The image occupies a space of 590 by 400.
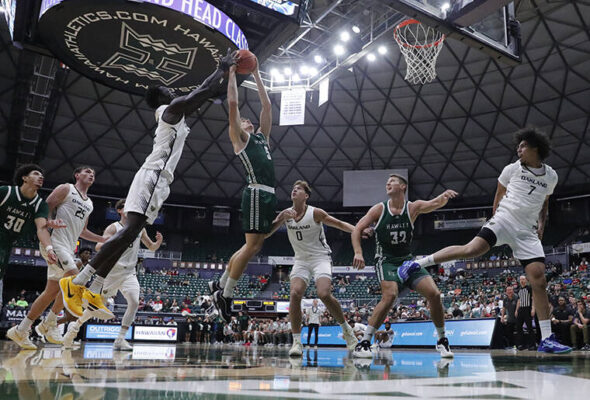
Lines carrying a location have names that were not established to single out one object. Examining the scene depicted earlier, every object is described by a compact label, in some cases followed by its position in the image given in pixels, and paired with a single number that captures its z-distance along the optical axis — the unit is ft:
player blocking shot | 14.85
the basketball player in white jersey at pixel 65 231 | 21.38
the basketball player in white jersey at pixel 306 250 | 20.95
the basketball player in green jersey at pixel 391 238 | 20.16
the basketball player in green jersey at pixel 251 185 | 17.54
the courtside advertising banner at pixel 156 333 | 62.85
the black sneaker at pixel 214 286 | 19.27
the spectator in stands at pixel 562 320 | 40.29
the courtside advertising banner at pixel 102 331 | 60.70
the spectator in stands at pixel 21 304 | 64.29
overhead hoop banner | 37.91
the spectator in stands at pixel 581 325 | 40.24
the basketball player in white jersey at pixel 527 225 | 16.81
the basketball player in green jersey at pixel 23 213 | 18.30
